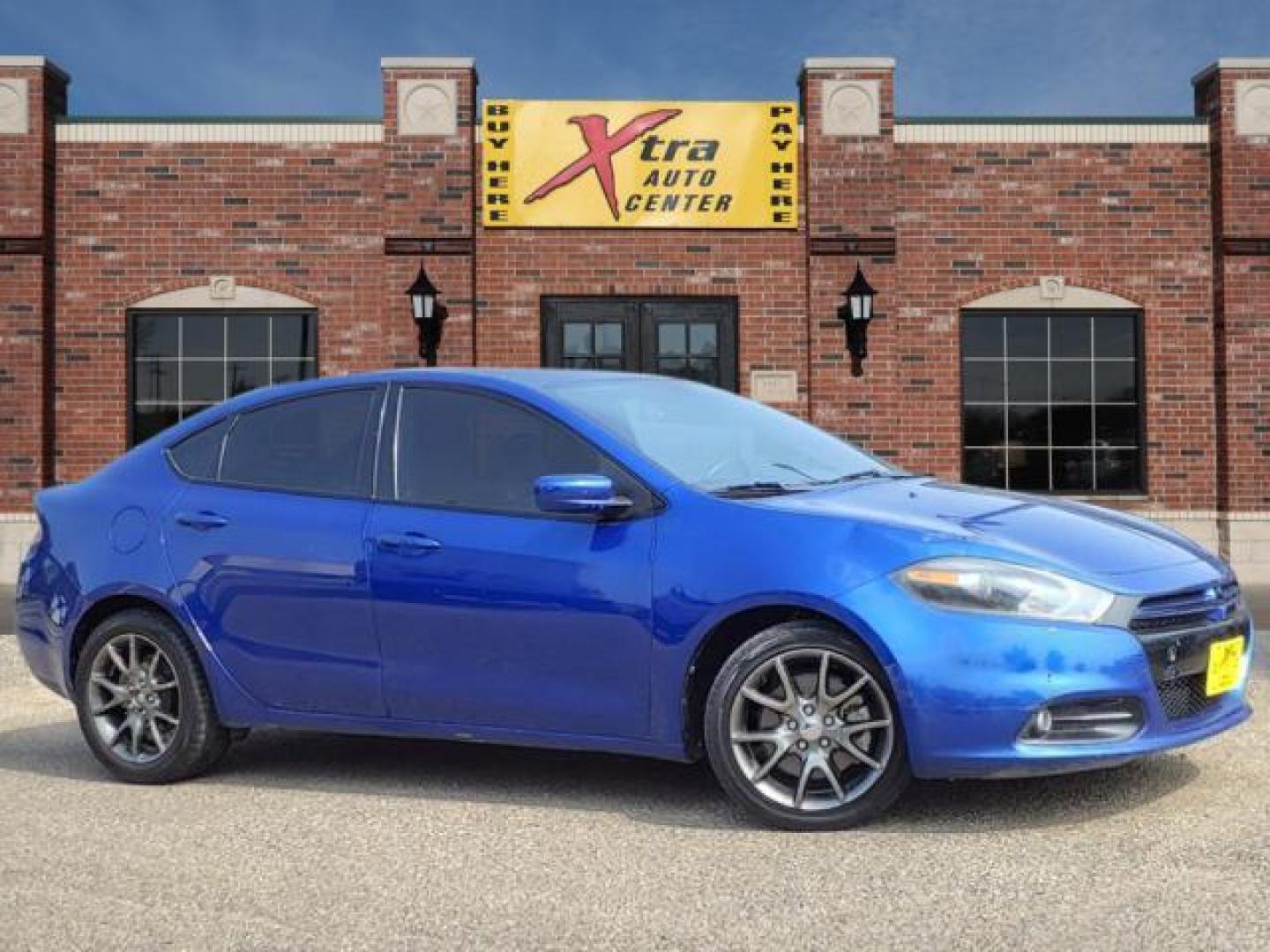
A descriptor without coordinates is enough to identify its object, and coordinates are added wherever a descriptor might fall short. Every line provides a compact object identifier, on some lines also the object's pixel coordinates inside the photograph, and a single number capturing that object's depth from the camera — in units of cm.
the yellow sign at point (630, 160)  1728
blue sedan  467
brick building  1728
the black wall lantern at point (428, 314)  1648
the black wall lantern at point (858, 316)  1666
